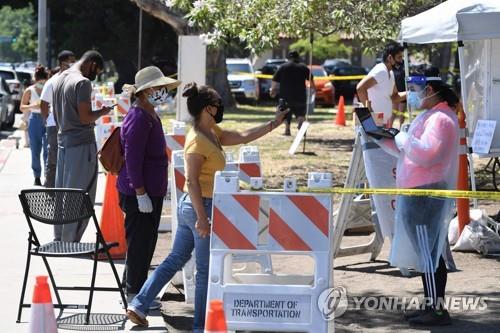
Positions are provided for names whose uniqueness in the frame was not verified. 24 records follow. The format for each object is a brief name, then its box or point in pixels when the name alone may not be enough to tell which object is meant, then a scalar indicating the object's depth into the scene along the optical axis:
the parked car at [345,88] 41.78
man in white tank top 13.81
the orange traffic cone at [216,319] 4.90
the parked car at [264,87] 40.84
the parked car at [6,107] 28.30
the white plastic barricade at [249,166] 9.22
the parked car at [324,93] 37.75
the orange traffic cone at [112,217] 10.84
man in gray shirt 10.39
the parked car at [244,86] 40.25
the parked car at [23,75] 37.16
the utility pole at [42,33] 25.02
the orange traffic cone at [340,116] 28.53
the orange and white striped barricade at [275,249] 6.78
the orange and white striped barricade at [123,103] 17.36
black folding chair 7.79
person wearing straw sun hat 7.88
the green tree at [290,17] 14.45
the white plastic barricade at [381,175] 9.38
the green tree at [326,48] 55.24
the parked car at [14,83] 34.53
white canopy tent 10.90
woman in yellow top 7.06
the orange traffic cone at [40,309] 6.33
